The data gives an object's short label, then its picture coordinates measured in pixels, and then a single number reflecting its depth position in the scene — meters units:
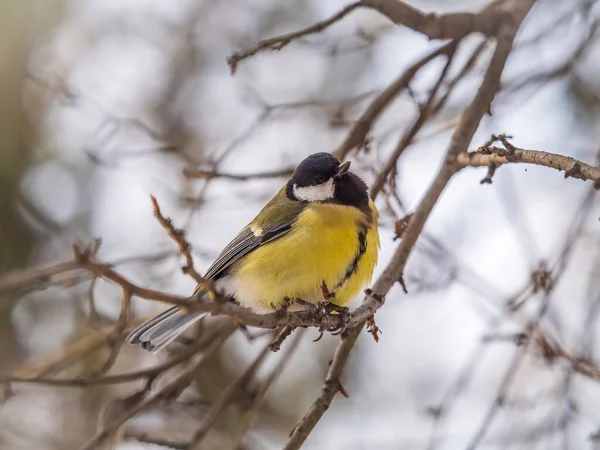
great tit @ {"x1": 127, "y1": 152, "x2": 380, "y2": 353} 6.80
